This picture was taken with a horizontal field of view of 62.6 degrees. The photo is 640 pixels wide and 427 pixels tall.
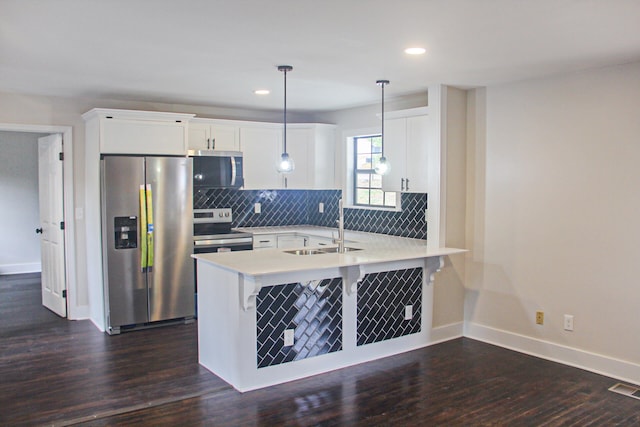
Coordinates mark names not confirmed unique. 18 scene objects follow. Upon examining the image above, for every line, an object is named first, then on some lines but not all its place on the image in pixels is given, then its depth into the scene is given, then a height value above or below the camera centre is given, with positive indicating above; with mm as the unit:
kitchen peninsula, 3744 -917
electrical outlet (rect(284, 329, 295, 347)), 3914 -1087
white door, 5602 -326
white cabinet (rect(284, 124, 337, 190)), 6422 +449
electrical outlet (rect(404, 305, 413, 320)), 4633 -1065
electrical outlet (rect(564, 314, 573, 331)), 4277 -1070
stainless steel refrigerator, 5133 -481
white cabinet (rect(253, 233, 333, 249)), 6042 -569
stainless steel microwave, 5898 +263
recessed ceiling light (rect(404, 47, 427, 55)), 3521 +960
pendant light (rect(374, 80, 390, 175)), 4613 +224
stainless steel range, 5750 -482
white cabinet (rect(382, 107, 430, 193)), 4965 +391
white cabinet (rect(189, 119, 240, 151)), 5902 +652
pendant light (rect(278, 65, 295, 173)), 4465 +237
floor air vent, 3658 -1413
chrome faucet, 4562 -407
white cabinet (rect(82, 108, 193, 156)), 5121 +617
